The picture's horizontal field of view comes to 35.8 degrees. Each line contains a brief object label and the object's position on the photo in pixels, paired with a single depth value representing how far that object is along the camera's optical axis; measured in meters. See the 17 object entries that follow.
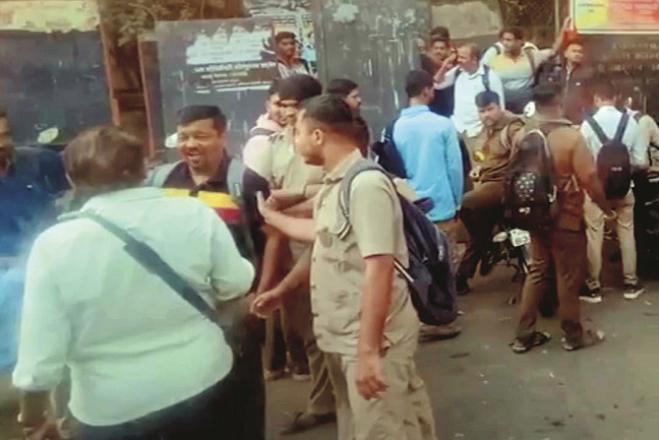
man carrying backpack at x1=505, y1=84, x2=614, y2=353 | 5.98
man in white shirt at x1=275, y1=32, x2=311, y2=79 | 8.22
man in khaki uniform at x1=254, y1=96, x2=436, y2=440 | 3.49
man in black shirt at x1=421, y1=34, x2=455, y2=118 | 9.29
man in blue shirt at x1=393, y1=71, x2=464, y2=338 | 6.54
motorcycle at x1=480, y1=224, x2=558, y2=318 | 6.82
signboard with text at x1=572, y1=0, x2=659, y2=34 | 8.30
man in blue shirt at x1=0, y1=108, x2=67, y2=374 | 4.79
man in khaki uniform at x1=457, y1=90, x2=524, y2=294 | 7.06
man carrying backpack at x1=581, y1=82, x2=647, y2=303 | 7.12
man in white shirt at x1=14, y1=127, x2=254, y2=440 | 2.71
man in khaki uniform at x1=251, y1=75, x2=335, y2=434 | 4.89
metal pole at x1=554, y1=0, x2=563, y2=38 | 9.93
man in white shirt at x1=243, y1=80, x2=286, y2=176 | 5.02
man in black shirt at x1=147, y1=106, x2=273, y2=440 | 3.92
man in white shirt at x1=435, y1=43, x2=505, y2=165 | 8.92
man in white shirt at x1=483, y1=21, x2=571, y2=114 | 9.27
